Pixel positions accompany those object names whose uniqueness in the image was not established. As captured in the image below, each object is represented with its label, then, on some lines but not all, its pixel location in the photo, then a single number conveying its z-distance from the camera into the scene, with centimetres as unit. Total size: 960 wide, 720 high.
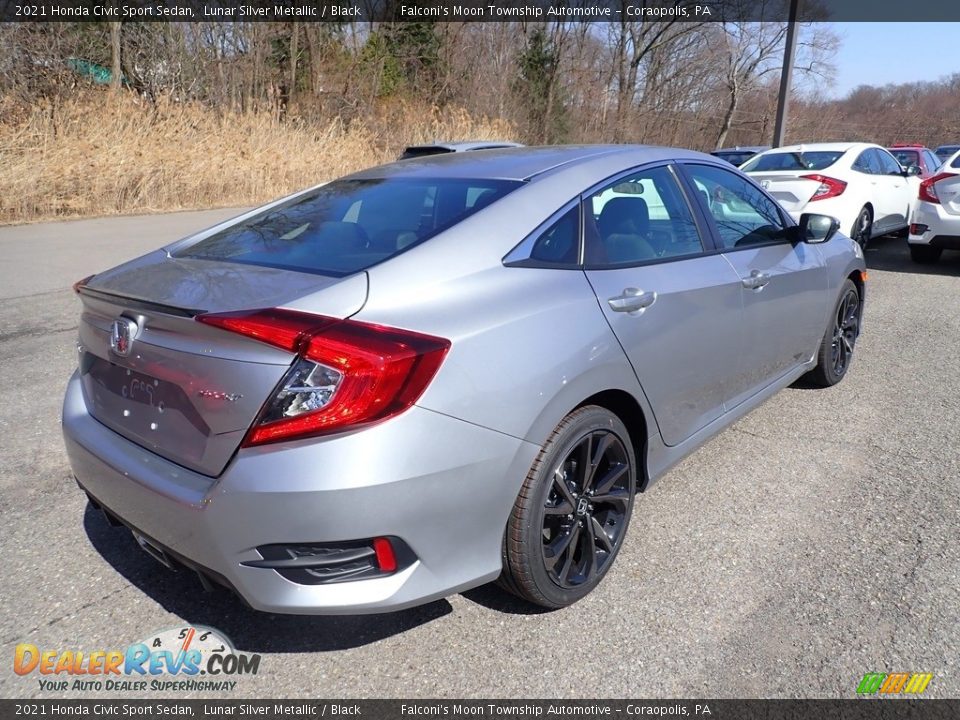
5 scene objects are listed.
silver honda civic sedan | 189
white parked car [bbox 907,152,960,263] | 843
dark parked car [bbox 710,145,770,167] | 1578
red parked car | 1319
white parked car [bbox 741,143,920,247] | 902
